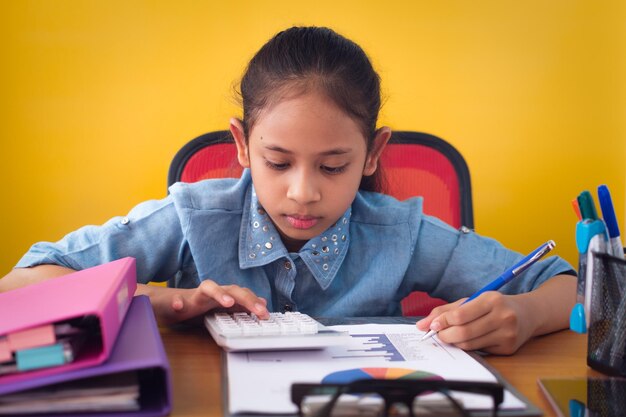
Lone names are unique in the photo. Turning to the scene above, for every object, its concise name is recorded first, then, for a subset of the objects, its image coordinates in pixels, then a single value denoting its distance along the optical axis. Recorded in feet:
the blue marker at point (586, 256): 2.06
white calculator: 2.04
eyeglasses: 1.48
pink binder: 1.57
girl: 2.91
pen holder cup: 1.99
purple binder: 1.54
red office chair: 4.25
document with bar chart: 1.70
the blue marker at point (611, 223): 2.12
